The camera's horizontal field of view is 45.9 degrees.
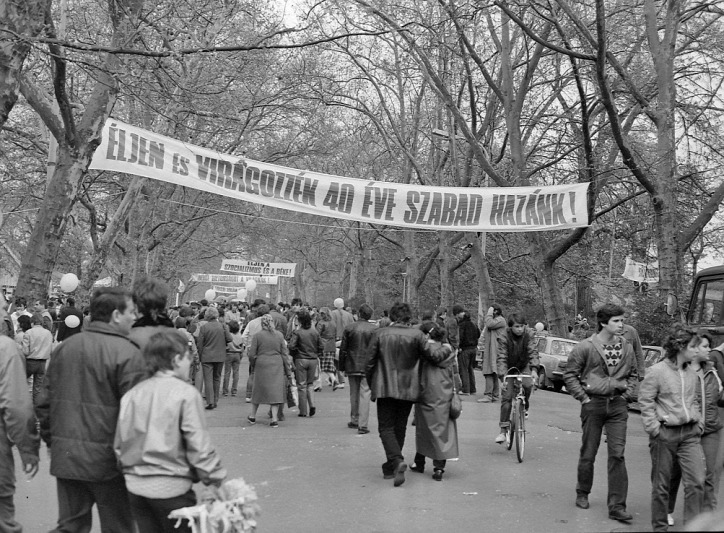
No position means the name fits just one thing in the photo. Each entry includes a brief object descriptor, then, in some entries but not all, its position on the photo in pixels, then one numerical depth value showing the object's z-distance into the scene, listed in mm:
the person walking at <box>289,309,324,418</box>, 13180
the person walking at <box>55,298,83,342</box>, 13906
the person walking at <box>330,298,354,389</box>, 18894
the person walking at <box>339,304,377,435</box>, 11539
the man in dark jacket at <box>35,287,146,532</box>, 4535
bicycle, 9570
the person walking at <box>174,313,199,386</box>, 14216
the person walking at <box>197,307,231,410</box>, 13938
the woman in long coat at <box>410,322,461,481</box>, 8422
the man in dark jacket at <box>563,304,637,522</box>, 7016
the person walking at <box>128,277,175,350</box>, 5781
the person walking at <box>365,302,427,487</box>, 8297
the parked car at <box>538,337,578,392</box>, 20906
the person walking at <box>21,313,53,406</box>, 11617
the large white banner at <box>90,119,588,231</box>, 11797
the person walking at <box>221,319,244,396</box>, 16000
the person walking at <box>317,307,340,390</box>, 16438
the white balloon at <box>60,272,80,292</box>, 17812
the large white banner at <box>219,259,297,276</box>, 49344
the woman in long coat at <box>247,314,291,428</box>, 12125
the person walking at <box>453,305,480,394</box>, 16516
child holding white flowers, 4035
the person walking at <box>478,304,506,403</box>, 14602
